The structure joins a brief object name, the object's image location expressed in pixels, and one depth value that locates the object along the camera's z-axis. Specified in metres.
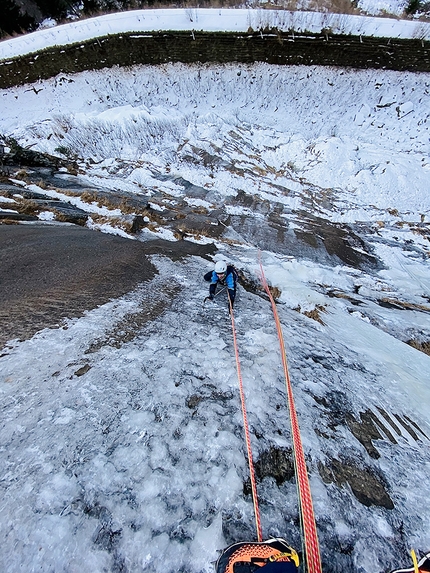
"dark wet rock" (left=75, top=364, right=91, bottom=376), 4.10
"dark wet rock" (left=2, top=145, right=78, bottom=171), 14.71
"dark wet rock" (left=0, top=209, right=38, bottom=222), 9.22
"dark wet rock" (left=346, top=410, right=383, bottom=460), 3.55
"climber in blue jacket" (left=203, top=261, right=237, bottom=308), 6.38
